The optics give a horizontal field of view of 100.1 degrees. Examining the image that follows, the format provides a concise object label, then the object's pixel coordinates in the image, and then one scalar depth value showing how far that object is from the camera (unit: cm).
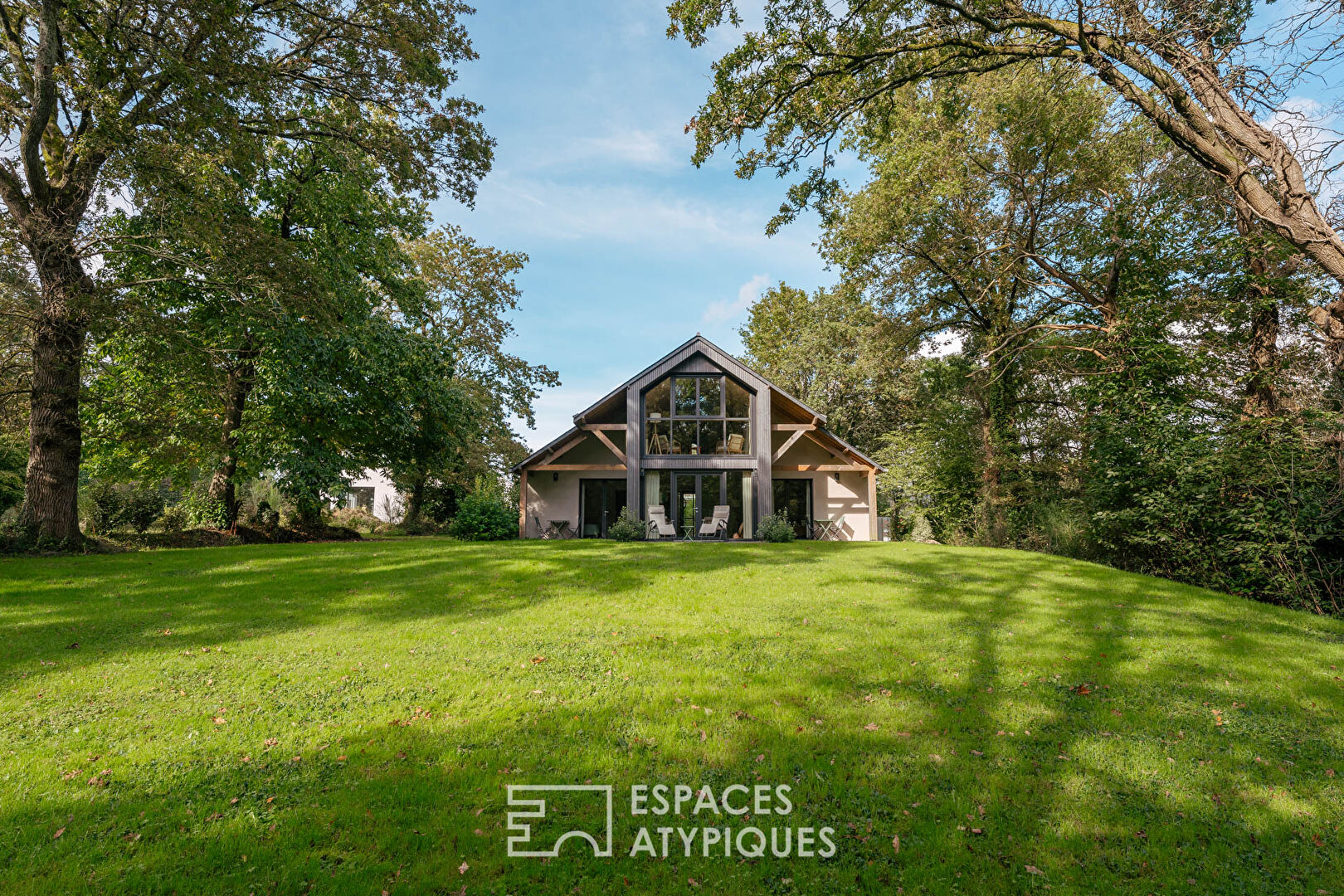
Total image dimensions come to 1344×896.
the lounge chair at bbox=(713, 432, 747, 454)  1889
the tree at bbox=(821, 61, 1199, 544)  1305
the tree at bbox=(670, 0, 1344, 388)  536
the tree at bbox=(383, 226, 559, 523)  2375
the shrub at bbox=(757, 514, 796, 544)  1742
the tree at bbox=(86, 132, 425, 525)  1173
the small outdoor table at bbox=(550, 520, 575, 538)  1958
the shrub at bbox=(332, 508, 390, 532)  2311
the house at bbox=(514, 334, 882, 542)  1848
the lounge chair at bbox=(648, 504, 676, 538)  1797
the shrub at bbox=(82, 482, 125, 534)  1397
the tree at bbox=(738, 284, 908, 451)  2608
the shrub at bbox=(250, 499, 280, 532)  1641
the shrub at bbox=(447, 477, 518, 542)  1655
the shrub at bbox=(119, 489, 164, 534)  1456
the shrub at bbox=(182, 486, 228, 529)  1521
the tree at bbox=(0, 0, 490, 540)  952
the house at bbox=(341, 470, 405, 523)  2569
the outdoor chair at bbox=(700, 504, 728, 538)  1805
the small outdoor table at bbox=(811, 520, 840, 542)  2012
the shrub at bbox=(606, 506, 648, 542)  1708
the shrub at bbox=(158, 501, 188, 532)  1527
